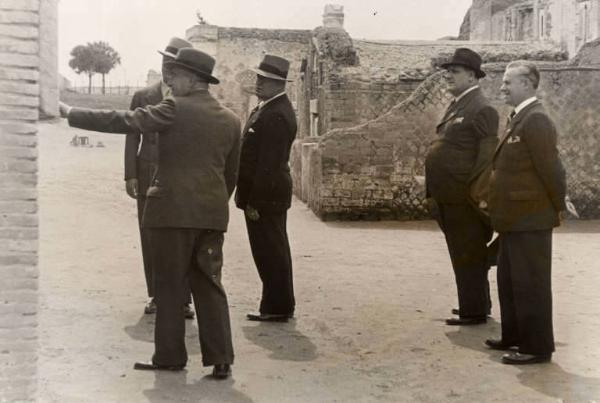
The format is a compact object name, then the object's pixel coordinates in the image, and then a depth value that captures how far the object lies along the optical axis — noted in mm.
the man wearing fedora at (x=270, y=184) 7340
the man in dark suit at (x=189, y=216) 5633
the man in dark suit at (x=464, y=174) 7113
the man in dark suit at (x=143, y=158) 7355
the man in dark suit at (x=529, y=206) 6113
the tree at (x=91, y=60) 57719
